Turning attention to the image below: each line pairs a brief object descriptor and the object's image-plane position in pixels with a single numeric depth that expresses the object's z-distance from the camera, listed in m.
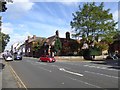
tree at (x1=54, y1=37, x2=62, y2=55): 30.15
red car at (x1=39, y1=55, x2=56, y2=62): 19.30
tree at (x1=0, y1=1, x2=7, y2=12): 8.68
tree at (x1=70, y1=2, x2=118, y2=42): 25.06
